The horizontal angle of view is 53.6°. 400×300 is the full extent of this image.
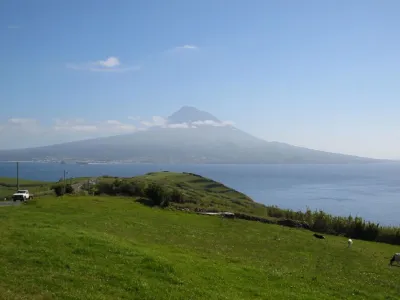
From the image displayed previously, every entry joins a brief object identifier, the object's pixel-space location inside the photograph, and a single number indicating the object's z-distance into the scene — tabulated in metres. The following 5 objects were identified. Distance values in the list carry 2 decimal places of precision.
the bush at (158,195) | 48.11
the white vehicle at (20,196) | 43.19
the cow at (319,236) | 36.58
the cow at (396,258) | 27.20
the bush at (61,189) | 50.54
